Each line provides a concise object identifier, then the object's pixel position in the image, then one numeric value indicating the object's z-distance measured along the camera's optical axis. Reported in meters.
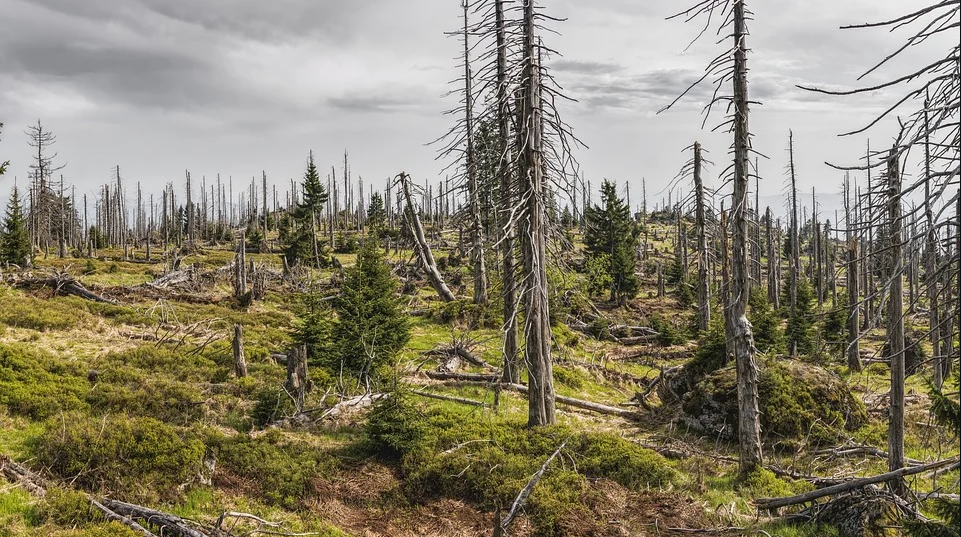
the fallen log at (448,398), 15.20
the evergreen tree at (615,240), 43.62
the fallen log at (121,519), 7.39
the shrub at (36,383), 11.34
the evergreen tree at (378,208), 71.81
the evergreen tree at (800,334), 30.36
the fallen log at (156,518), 7.57
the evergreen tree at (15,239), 38.69
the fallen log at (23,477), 8.25
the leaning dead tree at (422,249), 23.34
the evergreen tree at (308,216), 45.62
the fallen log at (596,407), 15.77
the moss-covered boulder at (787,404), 13.11
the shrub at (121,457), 8.80
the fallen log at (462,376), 17.77
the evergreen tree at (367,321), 15.79
